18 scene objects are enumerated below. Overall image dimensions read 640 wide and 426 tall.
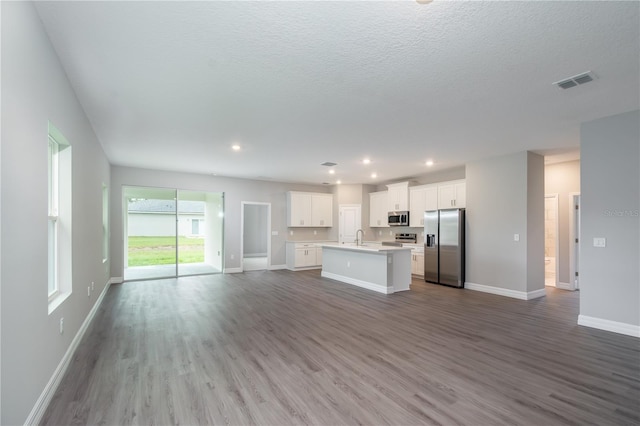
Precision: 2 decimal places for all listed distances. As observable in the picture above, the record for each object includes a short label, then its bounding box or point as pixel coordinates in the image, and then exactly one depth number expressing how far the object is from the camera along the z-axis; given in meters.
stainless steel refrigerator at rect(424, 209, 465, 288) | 6.42
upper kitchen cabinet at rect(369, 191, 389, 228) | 9.06
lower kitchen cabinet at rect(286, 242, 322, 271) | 8.96
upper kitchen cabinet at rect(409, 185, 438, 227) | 7.49
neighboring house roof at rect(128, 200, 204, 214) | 8.43
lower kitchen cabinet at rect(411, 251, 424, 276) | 7.72
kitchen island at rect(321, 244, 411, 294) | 5.90
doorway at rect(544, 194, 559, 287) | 6.62
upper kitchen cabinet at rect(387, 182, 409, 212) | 8.18
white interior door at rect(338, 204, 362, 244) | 9.60
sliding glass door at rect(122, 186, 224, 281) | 7.82
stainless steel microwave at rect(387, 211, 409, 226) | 8.20
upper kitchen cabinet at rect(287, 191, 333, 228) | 9.27
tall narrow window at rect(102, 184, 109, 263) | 6.04
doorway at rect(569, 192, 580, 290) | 6.32
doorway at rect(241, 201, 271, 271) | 12.17
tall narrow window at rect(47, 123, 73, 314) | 2.88
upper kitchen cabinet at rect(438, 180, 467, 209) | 6.78
